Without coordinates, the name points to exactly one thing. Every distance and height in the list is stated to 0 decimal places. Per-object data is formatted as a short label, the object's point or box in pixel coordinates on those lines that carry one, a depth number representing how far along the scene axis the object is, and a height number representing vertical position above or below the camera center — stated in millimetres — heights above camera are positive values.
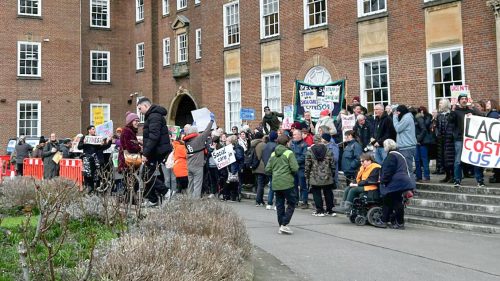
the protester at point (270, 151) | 14805 +211
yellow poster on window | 21344 +1797
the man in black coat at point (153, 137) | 10008 +436
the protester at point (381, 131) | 13734 +621
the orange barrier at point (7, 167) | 23719 -137
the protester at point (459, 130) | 13016 +584
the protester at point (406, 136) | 13266 +484
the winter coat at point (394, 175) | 11367 -391
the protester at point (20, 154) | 24125 +412
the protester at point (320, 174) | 13039 -386
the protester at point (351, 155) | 14000 +47
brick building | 17936 +4787
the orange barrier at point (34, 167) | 21141 -147
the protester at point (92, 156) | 16719 +183
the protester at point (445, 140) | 13406 +367
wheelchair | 11883 -1119
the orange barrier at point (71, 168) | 17500 -181
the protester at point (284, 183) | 10672 -477
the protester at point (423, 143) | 14586 +332
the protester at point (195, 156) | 13859 +102
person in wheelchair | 12000 -529
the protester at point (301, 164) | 14477 -157
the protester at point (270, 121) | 19812 +1351
